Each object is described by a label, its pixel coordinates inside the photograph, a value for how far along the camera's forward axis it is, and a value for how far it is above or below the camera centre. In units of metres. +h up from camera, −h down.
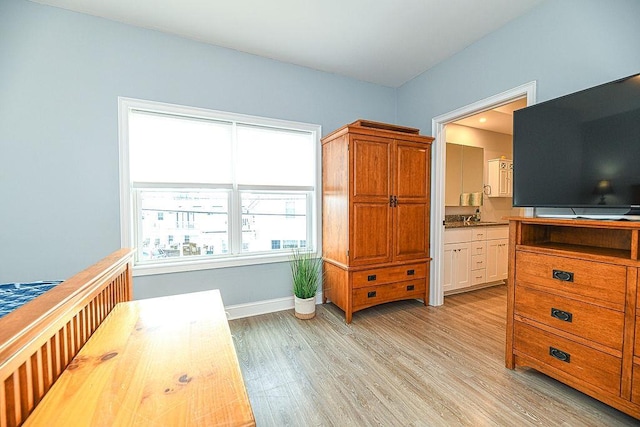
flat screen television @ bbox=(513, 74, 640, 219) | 1.53 +0.36
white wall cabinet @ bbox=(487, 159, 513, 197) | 4.49 +0.50
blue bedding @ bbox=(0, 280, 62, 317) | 1.44 -0.52
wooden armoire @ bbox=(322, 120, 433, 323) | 2.76 -0.08
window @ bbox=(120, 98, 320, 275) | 2.55 +0.23
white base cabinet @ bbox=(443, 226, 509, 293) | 3.56 -0.70
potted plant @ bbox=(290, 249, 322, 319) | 2.88 -0.90
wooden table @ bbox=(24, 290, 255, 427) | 0.70 -0.55
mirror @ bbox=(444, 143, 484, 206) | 4.19 +0.58
